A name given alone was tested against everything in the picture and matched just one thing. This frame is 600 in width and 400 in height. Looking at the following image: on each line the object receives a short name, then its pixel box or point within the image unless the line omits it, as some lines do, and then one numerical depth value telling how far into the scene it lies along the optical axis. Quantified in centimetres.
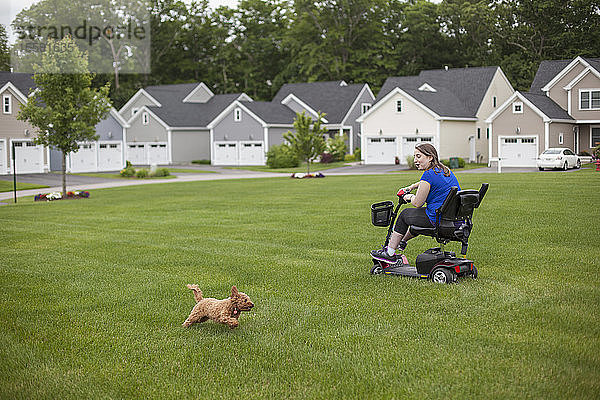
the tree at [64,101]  2698
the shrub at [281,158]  4831
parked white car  3788
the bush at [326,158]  5253
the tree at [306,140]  3809
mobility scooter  835
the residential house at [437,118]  4812
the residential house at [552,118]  4369
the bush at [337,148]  5353
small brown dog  670
